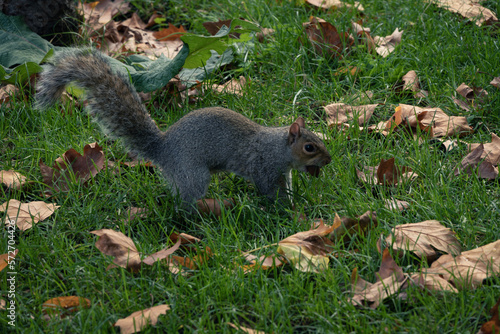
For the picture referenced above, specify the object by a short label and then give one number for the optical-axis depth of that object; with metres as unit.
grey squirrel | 5.47
